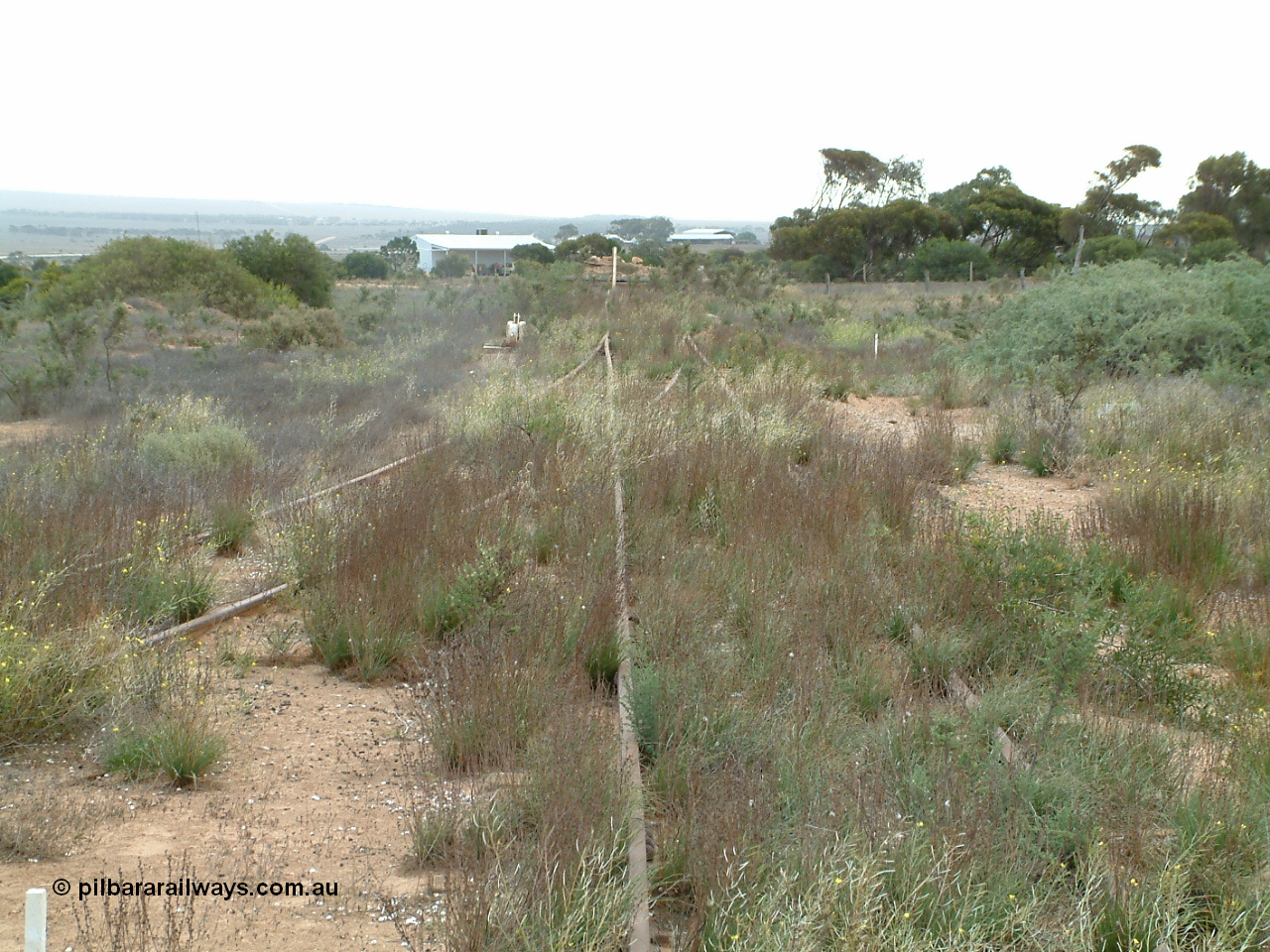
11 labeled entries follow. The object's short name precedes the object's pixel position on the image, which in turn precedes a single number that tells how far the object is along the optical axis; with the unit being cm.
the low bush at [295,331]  2527
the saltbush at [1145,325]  1722
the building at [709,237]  14538
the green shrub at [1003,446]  1324
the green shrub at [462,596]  625
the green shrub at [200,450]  1034
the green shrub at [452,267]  8488
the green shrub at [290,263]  3916
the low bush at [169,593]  641
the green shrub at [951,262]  5834
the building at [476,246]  11456
